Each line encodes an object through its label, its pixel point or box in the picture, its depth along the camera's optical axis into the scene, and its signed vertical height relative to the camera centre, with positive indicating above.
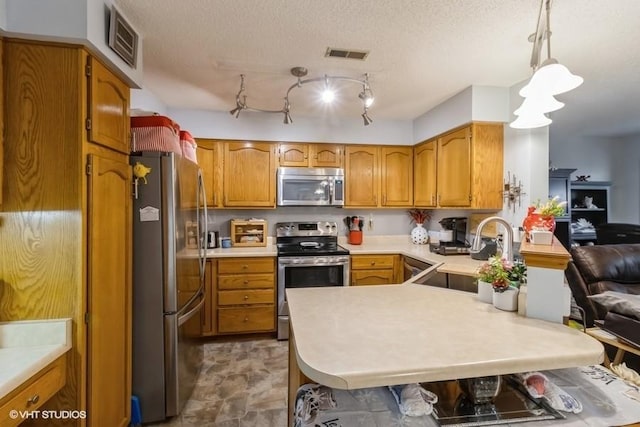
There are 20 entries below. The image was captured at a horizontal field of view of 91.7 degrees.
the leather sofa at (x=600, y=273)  2.22 -0.44
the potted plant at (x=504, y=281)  1.25 -0.28
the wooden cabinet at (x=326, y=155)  3.58 +0.66
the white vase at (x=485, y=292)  1.38 -0.36
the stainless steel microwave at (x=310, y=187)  3.47 +0.28
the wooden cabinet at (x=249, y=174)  3.41 +0.41
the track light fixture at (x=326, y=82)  2.39 +1.05
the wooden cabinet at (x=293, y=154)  3.52 +0.65
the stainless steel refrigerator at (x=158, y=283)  1.87 -0.44
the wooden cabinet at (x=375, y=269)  3.27 -0.61
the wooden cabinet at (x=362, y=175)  3.67 +0.44
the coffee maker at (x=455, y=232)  3.20 -0.22
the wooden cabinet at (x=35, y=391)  1.03 -0.67
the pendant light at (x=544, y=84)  1.22 +0.53
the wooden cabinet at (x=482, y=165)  2.73 +0.42
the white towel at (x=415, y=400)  0.89 -0.55
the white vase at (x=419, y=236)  3.78 -0.29
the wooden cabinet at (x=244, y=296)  3.04 -0.84
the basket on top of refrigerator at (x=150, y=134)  1.90 +0.48
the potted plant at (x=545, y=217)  1.25 -0.02
